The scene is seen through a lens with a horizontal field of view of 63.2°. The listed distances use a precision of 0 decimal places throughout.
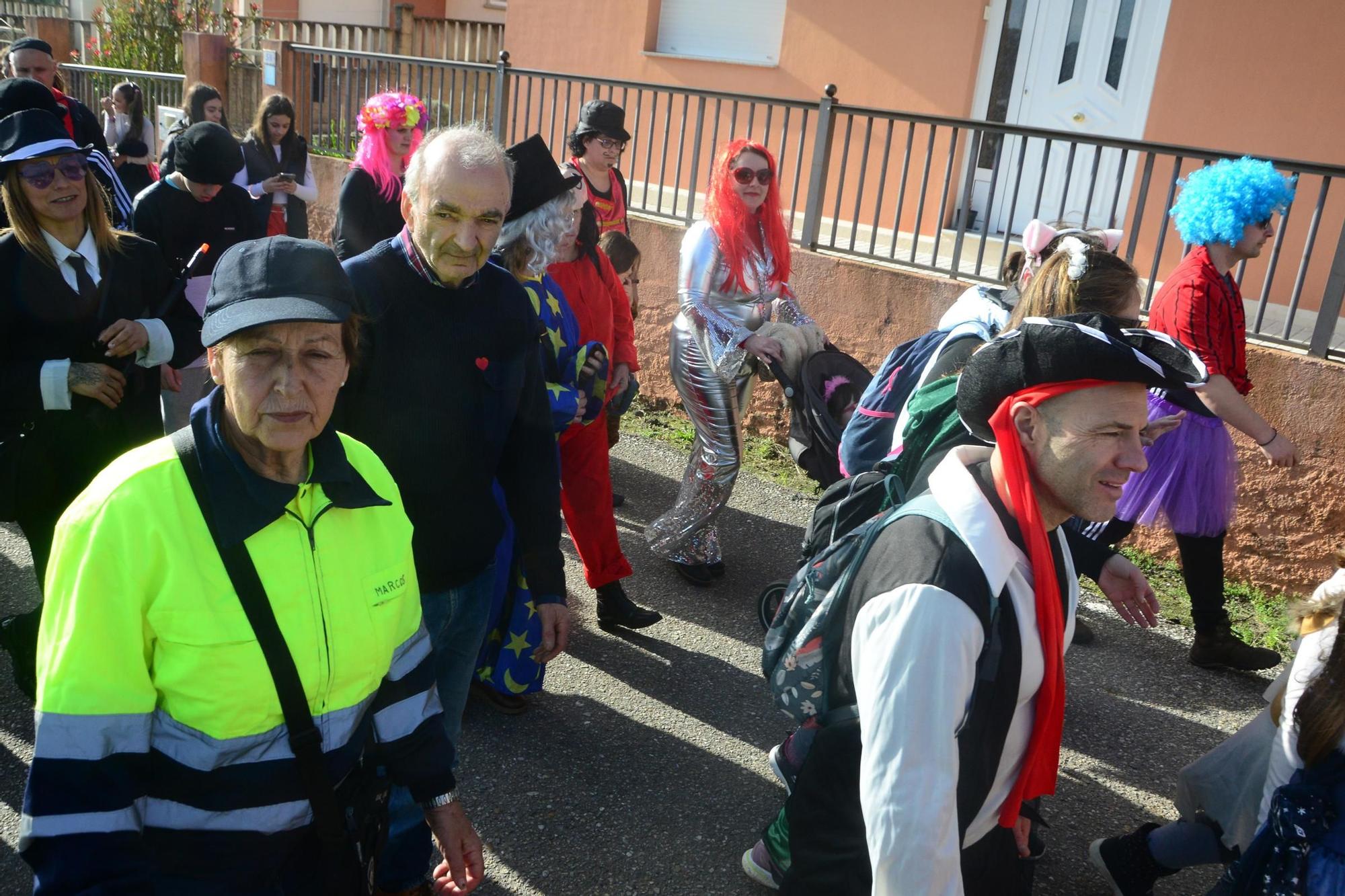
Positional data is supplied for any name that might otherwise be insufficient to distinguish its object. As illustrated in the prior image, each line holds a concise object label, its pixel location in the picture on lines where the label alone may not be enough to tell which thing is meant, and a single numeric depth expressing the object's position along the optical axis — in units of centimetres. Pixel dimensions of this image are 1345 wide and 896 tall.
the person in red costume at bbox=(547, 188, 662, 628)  454
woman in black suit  334
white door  853
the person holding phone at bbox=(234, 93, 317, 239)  771
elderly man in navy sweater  272
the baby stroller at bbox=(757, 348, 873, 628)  444
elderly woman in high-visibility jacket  162
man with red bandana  181
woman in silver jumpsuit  508
